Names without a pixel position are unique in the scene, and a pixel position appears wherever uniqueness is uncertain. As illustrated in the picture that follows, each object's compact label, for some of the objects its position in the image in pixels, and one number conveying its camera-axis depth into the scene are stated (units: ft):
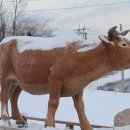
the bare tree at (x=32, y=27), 142.96
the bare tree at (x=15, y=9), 112.25
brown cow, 19.63
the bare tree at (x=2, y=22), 109.82
